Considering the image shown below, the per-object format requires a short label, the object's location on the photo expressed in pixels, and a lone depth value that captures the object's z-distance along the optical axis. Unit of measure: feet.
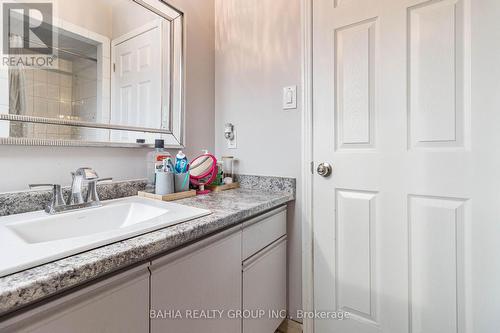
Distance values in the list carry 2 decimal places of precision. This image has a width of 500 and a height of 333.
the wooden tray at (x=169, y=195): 3.45
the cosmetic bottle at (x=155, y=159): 3.67
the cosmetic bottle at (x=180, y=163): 3.79
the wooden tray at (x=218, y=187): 4.33
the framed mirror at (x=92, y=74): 2.72
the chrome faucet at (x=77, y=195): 2.68
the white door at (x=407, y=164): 2.88
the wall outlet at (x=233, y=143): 4.97
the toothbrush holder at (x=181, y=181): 3.74
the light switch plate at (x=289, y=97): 4.22
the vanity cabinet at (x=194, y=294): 1.58
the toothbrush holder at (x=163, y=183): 3.55
